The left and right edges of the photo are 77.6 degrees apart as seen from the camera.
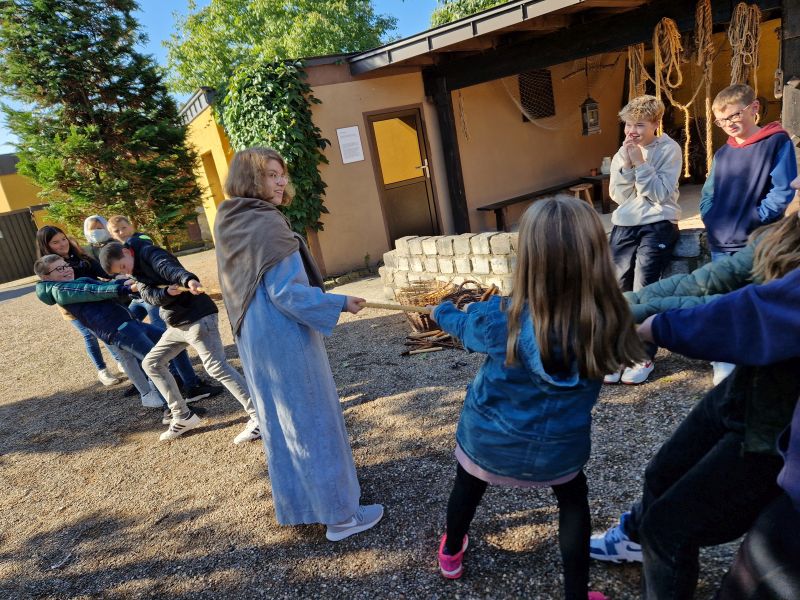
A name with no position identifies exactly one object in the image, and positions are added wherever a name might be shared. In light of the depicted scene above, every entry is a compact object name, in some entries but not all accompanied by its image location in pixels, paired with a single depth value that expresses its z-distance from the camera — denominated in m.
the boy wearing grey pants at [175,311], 3.38
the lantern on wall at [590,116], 8.84
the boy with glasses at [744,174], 2.92
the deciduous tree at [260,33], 22.14
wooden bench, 8.66
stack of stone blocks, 4.88
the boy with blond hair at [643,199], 3.19
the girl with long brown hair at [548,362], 1.44
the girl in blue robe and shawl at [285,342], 2.18
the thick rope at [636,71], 6.03
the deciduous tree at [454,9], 21.05
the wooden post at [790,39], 4.54
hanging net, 9.15
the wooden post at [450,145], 8.20
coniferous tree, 7.84
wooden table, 8.46
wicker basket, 4.82
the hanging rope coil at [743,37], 4.93
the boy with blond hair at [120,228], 4.35
